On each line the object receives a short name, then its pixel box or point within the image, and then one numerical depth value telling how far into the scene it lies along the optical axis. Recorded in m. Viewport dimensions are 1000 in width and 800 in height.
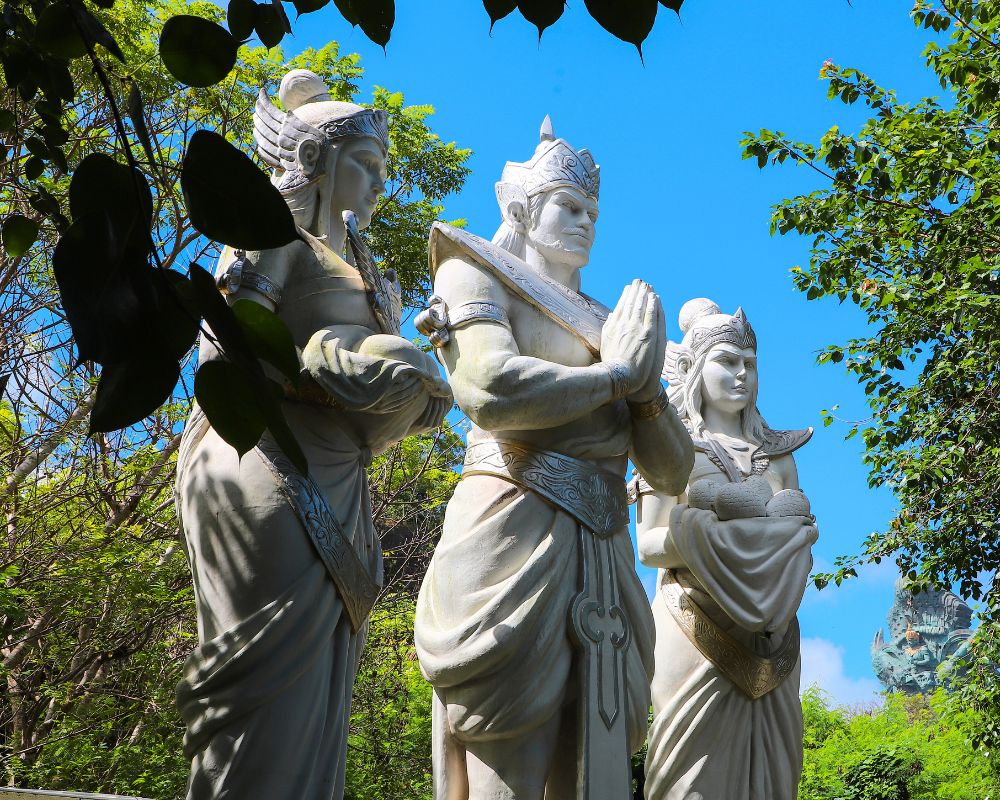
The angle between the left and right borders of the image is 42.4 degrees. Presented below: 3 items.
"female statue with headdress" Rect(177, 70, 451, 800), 3.33
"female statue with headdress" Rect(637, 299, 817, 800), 5.05
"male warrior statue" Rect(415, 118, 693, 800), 3.79
